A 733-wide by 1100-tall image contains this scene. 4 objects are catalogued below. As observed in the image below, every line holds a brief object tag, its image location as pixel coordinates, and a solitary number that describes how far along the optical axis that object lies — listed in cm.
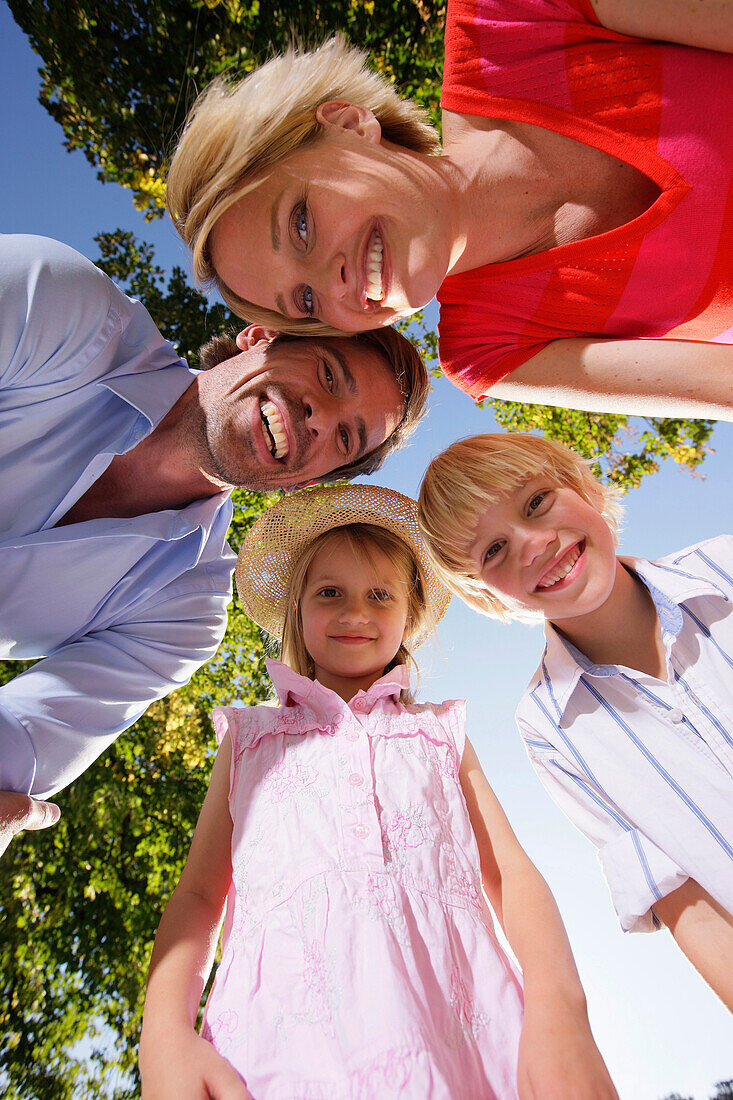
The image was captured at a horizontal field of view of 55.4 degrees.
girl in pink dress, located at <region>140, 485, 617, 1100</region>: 42
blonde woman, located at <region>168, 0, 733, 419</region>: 50
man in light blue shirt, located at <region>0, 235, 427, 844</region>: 60
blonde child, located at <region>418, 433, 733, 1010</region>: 56
